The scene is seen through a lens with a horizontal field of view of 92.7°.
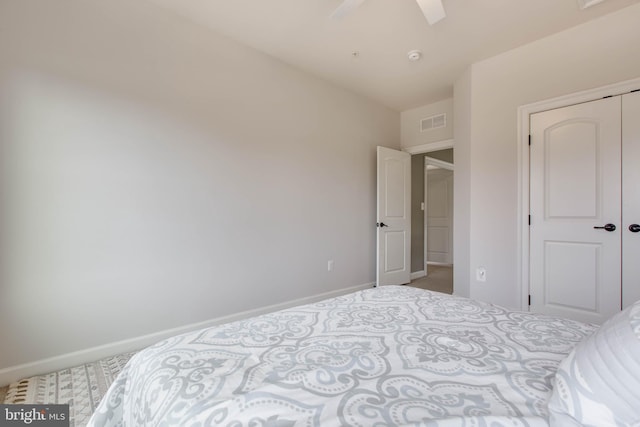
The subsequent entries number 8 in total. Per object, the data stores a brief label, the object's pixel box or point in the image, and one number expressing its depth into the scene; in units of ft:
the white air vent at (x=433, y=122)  13.47
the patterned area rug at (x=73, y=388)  5.34
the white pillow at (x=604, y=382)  1.76
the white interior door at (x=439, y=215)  22.12
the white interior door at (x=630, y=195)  7.75
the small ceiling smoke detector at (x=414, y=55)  9.73
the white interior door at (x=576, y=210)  8.13
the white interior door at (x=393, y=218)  13.28
